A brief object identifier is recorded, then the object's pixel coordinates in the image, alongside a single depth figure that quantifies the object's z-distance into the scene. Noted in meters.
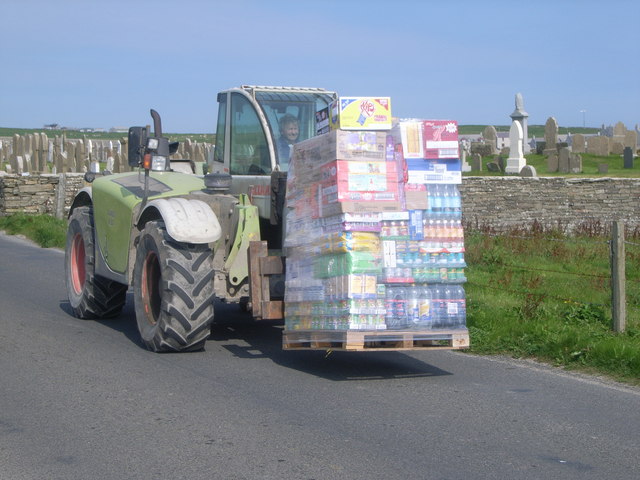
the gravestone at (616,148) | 45.41
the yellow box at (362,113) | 7.55
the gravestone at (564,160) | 35.31
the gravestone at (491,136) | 50.66
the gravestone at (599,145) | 44.34
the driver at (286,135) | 9.30
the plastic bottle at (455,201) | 7.80
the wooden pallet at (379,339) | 7.50
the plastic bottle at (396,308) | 7.59
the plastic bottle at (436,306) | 7.70
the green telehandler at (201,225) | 8.41
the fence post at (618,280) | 9.40
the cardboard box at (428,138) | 7.68
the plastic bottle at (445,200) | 7.77
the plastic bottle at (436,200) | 7.75
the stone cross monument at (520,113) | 47.75
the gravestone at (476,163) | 39.31
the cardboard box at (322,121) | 7.94
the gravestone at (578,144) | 45.34
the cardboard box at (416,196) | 7.66
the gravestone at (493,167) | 37.88
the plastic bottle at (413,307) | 7.62
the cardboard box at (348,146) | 7.47
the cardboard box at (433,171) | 7.70
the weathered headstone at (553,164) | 35.97
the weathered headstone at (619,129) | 49.19
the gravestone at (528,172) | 29.69
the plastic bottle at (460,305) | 7.78
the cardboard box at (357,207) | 7.43
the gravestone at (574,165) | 35.34
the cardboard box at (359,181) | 7.46
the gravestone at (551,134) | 41.94
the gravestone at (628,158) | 38.16
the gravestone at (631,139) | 46.62
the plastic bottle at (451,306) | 7.74
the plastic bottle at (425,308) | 7.65
